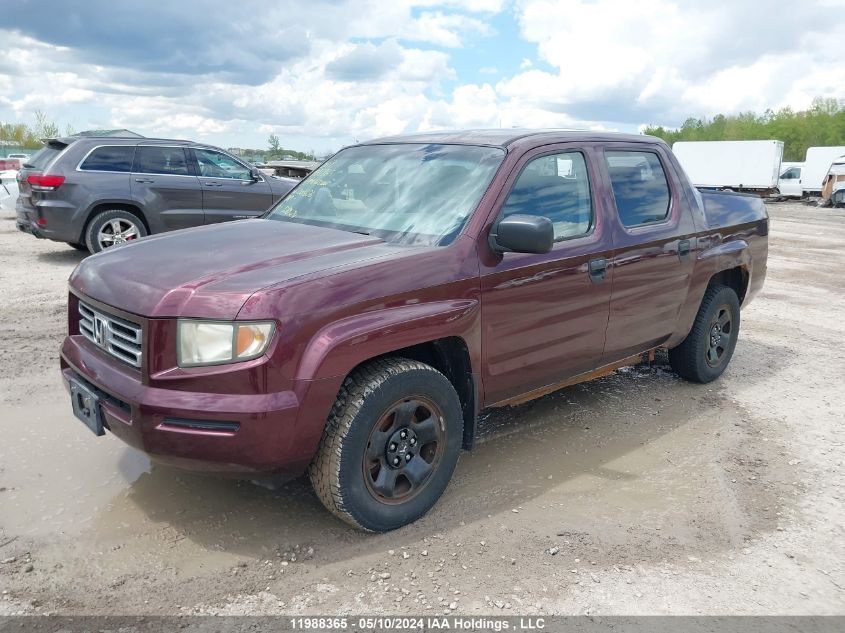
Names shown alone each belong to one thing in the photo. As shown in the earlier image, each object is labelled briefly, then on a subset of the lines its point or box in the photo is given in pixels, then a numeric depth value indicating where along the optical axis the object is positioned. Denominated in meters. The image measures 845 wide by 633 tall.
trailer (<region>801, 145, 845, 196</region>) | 37.03
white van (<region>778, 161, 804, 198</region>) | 36.03
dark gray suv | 9.62
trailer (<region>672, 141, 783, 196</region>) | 34.78
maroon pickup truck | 2.89
